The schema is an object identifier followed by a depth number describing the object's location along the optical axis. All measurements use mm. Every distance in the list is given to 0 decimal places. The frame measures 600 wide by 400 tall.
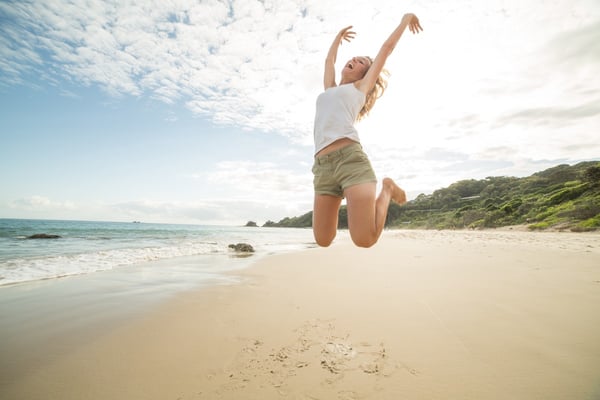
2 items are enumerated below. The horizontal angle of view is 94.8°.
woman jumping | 2795
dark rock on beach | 11309
